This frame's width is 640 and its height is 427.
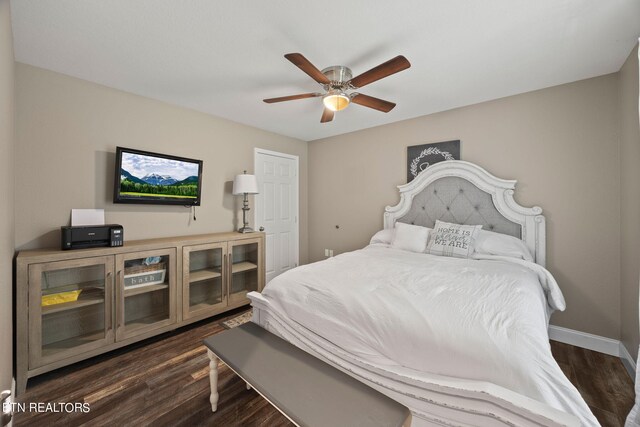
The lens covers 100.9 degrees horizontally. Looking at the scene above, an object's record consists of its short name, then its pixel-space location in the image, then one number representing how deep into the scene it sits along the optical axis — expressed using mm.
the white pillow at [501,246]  2531
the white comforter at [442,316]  1063
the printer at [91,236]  2113
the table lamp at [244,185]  3420
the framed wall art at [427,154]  3204
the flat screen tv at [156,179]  2582
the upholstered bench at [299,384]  1136
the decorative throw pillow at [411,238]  2984
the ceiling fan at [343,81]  1711
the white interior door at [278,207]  4035
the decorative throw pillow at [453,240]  2664
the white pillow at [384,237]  3368
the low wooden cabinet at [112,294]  1893
